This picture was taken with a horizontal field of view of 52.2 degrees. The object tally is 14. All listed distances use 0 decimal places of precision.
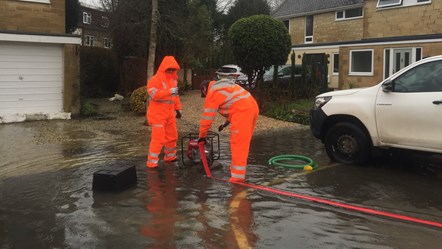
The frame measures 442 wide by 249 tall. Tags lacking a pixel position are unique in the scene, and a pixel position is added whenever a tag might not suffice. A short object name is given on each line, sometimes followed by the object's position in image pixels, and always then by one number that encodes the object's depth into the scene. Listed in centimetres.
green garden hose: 740
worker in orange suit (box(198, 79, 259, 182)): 643
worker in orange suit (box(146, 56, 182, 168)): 746
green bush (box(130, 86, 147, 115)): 1469
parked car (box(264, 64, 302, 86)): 1937
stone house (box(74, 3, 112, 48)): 4120
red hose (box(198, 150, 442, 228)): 490
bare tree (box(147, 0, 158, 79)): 1320
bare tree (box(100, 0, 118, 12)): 3144
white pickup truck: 654
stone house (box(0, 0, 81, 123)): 1309
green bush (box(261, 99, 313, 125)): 1362
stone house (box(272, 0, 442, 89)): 2009
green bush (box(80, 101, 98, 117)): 1434
